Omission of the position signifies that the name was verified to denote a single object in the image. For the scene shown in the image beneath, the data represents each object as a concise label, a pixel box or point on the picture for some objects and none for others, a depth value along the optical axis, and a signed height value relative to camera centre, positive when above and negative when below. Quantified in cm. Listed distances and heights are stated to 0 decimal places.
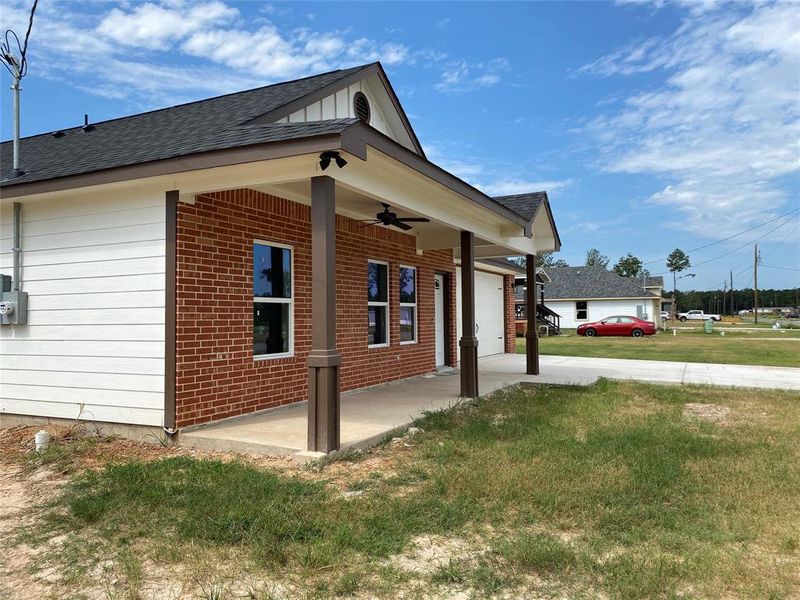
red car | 3038 -85
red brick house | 520 +79
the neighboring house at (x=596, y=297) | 3731 +105
